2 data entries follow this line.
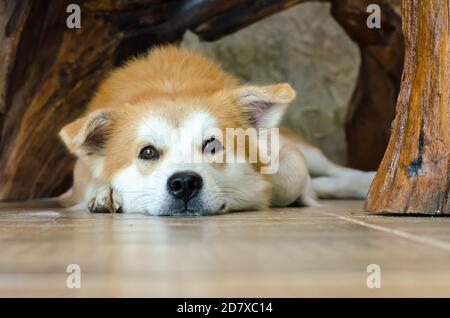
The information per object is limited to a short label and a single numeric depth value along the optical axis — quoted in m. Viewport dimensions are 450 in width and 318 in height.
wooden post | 0.89
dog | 1.03
